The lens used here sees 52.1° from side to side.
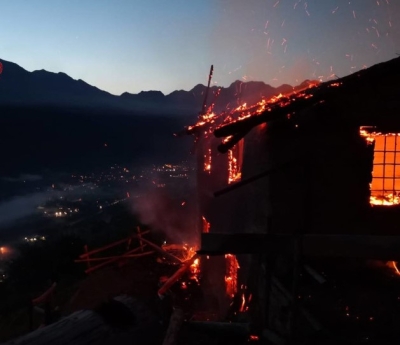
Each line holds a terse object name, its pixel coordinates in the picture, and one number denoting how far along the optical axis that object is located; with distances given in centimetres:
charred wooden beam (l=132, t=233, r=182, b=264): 1608
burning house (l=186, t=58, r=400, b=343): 777
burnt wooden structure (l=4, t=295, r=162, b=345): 544
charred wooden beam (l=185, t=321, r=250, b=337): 692
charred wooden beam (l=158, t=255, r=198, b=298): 1167
